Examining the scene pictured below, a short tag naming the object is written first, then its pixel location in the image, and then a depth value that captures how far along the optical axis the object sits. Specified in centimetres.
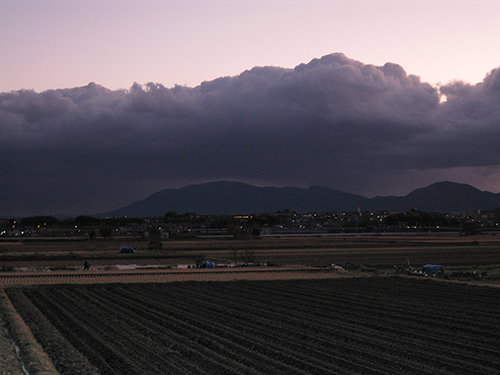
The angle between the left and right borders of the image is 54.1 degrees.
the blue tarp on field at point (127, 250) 5791
